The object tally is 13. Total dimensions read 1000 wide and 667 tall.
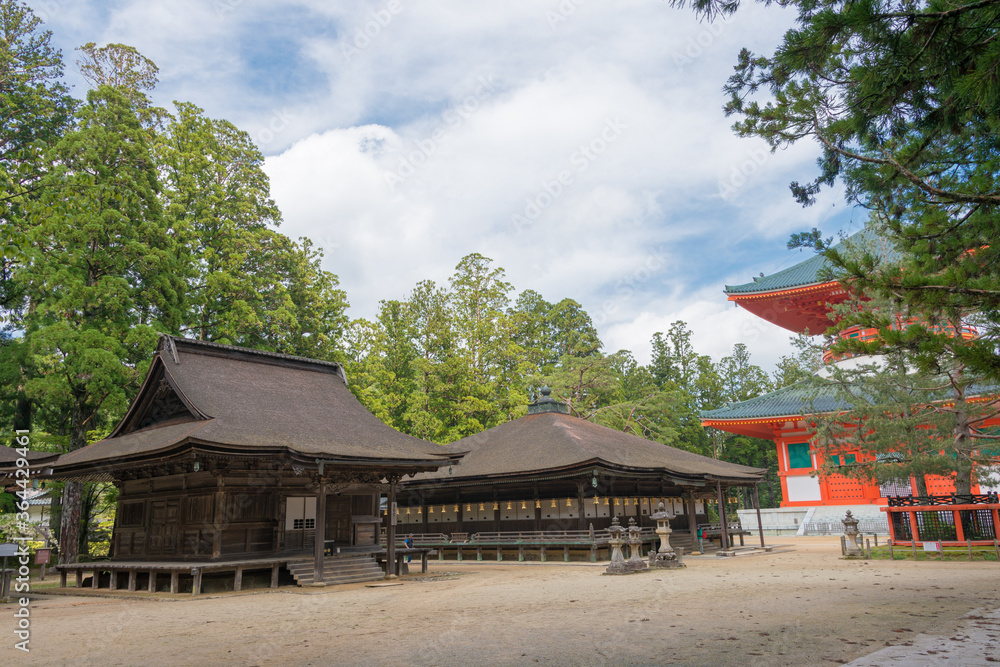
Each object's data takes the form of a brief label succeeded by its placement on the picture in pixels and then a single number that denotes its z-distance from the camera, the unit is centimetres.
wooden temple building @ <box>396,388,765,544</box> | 2391
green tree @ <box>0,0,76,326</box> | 2752
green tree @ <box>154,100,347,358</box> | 2958
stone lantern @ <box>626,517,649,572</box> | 1855
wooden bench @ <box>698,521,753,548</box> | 2838
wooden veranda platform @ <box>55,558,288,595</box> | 1528
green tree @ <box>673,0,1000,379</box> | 545
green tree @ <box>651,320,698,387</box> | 5838
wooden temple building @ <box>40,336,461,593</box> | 1614
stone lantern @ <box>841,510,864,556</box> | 2002
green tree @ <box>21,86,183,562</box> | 2211
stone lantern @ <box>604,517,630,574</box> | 1806
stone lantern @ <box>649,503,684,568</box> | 1984
